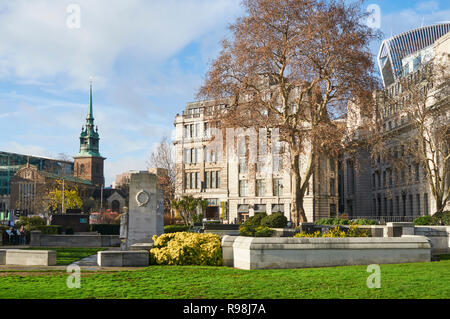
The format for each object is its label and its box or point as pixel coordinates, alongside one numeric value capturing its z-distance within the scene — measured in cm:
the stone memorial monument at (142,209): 2422
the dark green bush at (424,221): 3061
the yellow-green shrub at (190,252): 1758
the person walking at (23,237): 3538
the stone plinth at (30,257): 1746
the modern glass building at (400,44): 10000
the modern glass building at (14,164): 14375
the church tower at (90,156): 17900
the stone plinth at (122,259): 1673
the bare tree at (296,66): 3247
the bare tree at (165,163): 6994
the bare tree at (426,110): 3928
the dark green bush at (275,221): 3631
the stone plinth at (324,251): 1614
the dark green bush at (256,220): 3941
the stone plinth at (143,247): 1859
